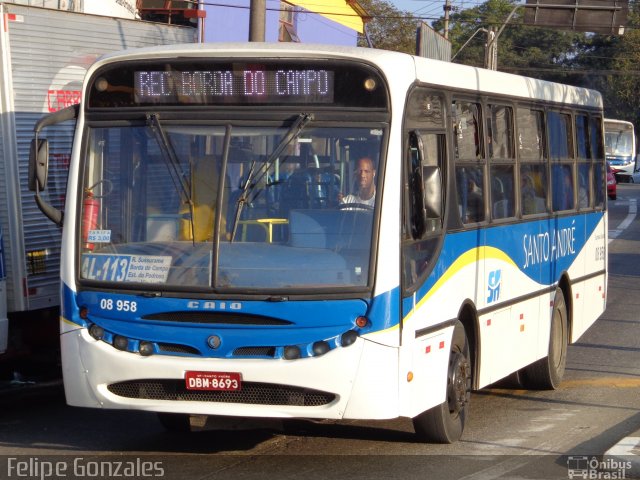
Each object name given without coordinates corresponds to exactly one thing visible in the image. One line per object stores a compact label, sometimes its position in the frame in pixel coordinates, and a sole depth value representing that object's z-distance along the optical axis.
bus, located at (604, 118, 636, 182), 62.06
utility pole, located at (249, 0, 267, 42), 18.17
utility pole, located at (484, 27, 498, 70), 43.94
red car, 46.50
